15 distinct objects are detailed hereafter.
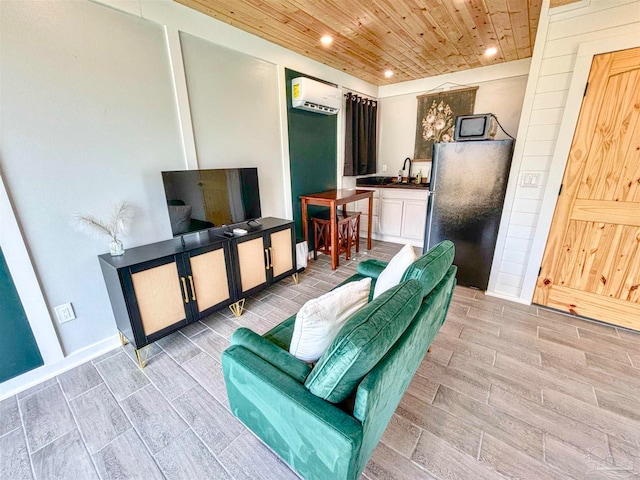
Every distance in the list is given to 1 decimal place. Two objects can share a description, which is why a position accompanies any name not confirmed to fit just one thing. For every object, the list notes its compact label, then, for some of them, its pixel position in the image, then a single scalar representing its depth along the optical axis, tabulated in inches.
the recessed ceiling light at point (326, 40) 101.6
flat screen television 81.0
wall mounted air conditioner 118.0
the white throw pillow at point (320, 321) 42.9
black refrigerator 97.3
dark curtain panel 155.2
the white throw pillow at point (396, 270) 59.4
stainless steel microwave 96.7
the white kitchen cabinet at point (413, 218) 159.0
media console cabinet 70.0
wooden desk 123.2
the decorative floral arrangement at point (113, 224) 71.5
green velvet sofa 33.6
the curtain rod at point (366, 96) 153.1
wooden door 74.9
